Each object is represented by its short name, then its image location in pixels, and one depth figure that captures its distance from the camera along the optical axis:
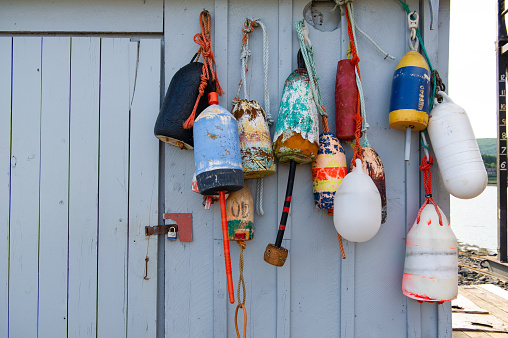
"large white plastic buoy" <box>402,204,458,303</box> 1.48
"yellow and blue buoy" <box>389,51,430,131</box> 1.55
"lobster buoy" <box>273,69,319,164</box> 1.47
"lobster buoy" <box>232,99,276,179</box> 1.49
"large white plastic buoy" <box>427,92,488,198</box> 1.47
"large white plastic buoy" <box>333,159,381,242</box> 1.40
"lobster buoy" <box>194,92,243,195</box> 1.37
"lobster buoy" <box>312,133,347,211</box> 1.54
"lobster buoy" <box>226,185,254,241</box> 1.53
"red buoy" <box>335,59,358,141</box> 1.60
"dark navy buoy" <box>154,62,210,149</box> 1.48
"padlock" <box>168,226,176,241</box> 1.67
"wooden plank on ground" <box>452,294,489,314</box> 2.91
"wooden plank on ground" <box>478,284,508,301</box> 3.46
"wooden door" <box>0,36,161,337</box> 1.69
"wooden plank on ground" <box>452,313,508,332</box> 2.54
